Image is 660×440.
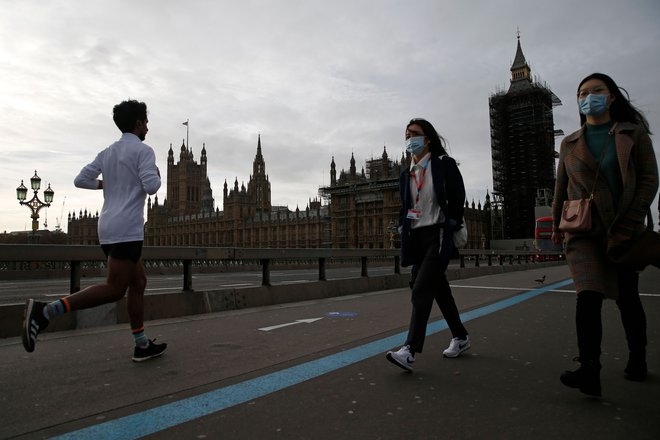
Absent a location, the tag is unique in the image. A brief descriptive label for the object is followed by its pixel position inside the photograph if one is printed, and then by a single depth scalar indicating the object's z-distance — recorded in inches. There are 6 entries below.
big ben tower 2997.0
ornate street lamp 954.1
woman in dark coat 141.2
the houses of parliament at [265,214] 3550.7
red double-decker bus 1935.3
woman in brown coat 111.6
